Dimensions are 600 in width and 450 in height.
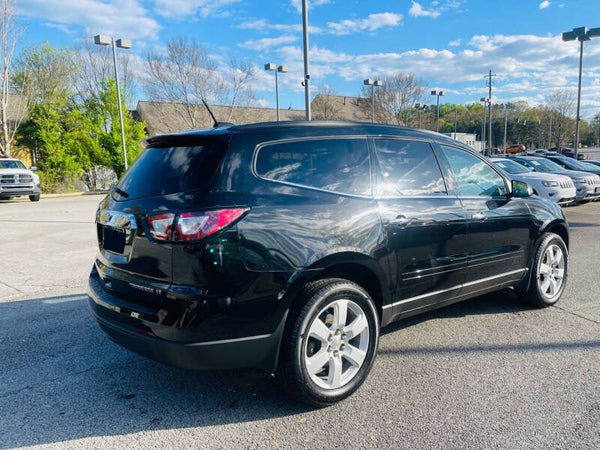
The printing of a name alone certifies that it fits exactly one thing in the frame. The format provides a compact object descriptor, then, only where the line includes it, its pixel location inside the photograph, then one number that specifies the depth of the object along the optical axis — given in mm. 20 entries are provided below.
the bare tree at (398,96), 48188
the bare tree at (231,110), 39100
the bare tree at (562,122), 75875
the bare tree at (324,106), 49625
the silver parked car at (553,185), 12773
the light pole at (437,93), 39688
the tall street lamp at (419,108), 49656
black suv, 2557
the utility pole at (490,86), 52512
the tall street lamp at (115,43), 20594
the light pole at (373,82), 30625
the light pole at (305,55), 12086
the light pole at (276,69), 25422
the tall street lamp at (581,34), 22297
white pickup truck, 18781
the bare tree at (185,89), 35375
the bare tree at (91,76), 30281
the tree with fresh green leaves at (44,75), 27812
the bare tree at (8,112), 26203
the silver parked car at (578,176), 14695
